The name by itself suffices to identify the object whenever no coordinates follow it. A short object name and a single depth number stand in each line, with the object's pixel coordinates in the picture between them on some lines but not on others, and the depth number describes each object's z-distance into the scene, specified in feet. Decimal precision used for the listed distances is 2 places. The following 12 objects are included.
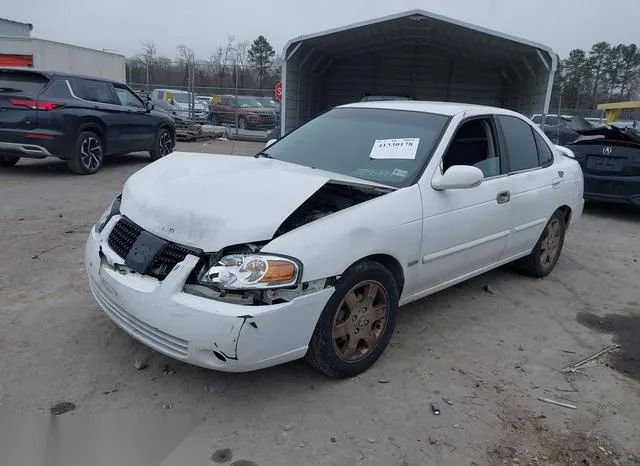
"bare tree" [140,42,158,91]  88.86
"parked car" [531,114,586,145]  54.39
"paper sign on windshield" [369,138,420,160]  12.59
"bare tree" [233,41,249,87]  87.56
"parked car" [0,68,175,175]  28.76
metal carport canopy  38.17
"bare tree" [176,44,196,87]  82.44
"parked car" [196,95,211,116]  79.96
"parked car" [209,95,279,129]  72.64
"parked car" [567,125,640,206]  26.78
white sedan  9.04
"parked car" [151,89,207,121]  71.05
